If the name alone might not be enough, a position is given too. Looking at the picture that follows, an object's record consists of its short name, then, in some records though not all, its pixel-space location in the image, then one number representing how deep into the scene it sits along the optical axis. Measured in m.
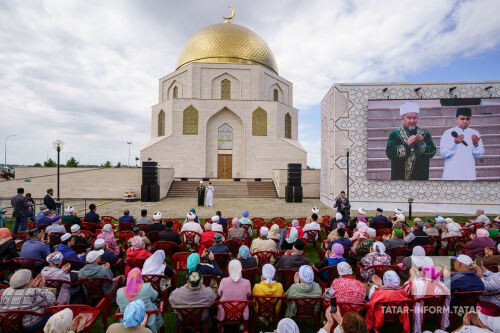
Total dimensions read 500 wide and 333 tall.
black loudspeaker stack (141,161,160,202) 15.36
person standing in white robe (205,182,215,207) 13.62
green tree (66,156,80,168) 37.44
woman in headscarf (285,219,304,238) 5.80
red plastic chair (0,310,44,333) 2.47
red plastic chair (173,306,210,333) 2.73
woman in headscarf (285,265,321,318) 2.99
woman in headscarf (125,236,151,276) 3.99
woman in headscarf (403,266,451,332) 2.79
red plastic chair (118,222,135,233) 6.70
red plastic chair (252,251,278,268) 4.41
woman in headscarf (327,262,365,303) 2.84
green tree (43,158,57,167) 31.50
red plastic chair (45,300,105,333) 2.56
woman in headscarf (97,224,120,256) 4.83
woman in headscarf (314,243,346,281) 3.81
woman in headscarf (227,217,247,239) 5.58
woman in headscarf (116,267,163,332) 2.76
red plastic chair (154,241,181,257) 5.00
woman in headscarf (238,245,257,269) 3.74
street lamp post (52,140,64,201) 10.99
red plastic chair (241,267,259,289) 3.64
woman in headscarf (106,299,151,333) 2.05
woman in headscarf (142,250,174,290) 3.37
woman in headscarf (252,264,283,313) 3.02
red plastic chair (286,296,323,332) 2.95
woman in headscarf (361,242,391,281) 3.72
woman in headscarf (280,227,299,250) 4.91
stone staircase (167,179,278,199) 17.64
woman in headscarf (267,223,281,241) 5.46
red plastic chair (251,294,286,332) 2.96
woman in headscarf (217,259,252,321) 2.96
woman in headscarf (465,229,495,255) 4.74
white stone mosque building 22.48
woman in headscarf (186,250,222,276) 3.15
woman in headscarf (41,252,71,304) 3.22
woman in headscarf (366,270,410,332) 2.72
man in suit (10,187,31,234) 7.66
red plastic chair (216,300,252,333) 2.85
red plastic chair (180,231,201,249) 5.66
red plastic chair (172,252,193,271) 4.22
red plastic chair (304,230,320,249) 6.15
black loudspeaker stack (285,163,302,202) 15.70
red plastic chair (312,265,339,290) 3.75
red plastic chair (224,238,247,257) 5.31
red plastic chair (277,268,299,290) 3.64
